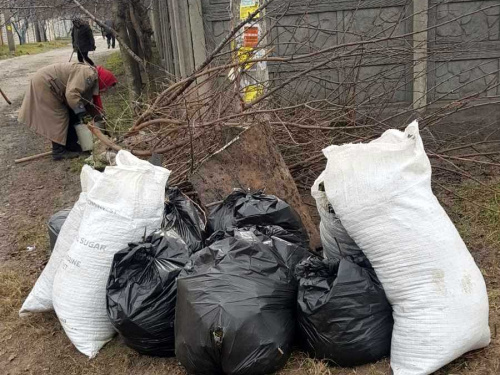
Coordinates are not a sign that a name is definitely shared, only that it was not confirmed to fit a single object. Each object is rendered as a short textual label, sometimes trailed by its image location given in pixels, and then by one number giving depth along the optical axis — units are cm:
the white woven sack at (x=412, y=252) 238
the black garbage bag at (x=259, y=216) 323
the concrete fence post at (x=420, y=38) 604
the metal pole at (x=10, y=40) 2477
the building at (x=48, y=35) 4028
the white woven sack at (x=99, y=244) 297
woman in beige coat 668
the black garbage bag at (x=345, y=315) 249
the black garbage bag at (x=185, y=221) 318
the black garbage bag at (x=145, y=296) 276
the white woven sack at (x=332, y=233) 285
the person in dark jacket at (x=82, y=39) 1245
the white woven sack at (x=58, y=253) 325
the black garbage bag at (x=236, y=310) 244
